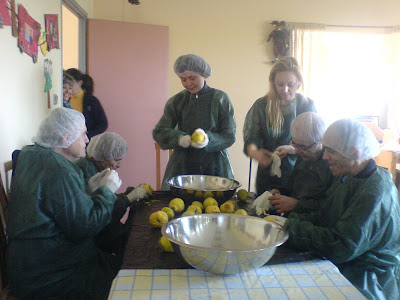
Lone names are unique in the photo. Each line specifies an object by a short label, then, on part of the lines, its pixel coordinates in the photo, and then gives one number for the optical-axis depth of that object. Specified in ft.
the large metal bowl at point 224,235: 3.11
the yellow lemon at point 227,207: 4.91
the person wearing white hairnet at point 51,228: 4.31
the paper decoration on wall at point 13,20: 6.12
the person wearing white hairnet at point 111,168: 5.70
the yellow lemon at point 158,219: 4.49
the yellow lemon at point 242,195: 5.93
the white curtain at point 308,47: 13.38
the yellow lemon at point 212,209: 4.72
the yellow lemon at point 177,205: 5.00
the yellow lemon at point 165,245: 3.71
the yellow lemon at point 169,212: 4.74
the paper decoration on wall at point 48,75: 7.99
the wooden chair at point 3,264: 4.41
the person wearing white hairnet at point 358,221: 3.77
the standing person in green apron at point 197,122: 7.30
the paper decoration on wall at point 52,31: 8.07
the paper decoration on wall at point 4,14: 5.69
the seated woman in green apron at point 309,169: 5.24
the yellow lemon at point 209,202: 5.10
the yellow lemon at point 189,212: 4.48
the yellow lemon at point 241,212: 4.74
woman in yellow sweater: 10.88
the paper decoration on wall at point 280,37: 13.12
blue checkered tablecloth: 2.95
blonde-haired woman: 6.68
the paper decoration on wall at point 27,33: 6.53
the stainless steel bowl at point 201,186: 5.31
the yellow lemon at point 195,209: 4.78
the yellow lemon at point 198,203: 5.06
